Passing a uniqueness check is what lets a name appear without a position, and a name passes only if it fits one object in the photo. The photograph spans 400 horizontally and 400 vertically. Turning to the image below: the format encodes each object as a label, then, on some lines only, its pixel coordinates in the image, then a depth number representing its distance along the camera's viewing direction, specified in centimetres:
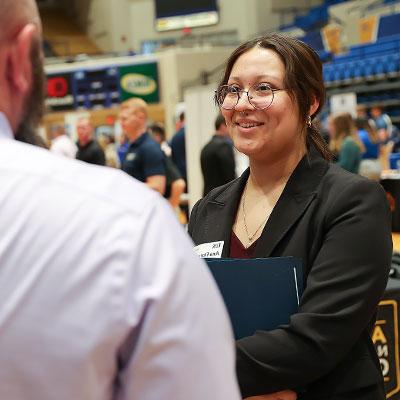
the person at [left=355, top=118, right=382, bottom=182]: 775
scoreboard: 1741
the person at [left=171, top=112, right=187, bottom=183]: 906
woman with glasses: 147
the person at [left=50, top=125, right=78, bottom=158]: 867
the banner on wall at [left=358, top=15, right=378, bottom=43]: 1819
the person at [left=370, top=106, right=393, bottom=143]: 1273
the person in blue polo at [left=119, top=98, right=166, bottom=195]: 561
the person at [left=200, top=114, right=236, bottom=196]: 657
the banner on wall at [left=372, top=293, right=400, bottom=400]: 282
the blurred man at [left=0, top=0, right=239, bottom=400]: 69
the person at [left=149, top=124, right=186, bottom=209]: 604
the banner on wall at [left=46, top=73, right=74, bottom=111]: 1750
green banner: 1723
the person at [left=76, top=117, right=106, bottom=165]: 734
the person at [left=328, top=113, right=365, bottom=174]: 737
